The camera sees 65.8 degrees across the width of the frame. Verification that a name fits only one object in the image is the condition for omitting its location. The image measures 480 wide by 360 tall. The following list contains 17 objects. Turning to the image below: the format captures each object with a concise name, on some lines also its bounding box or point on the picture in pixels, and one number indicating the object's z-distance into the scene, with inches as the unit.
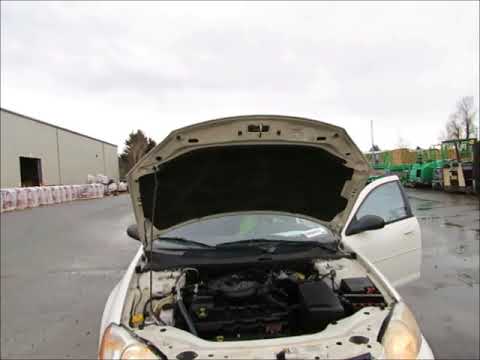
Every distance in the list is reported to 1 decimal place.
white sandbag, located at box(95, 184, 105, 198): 1168.3
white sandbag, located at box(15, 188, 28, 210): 759.7
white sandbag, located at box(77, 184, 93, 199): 1084.5
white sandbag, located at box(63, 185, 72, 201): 981.2
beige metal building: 942.4
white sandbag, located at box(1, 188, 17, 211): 719.1
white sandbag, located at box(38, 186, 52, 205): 843.4
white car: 69.1
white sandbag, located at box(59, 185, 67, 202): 947.3
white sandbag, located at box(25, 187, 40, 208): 800.3
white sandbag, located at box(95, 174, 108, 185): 1382.9
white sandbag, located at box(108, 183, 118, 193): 1309.2
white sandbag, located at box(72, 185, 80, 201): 1031.0
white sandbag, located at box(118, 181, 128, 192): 1426.3
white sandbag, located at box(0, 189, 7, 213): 703.7
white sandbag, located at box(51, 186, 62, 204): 904.3
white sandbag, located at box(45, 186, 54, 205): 875.4
